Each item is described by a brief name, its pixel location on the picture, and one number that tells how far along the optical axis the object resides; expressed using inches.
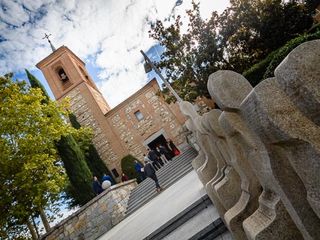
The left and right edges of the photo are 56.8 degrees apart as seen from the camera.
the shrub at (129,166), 1031.9
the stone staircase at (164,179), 527.6
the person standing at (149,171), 488.4
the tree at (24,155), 571.8
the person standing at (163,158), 813.2
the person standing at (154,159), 721.6
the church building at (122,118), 1146.7
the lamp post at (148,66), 697.0
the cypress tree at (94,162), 1087.0
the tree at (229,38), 895.7
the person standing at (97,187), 637.3
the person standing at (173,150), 942.8
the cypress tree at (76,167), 777.6
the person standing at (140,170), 768.1
